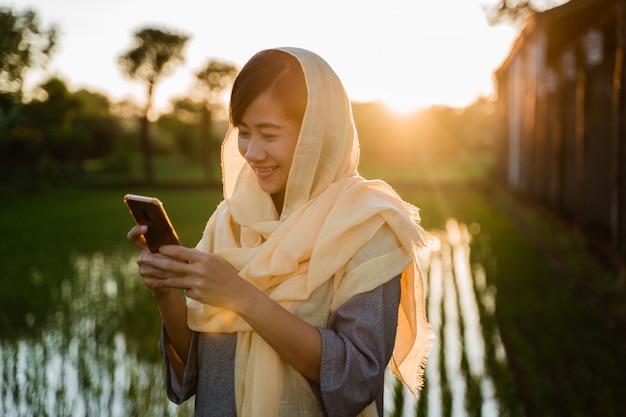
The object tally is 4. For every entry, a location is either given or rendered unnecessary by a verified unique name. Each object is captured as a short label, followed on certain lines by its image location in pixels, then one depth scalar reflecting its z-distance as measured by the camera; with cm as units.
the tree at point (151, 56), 2920
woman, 138
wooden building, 575
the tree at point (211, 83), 3064
